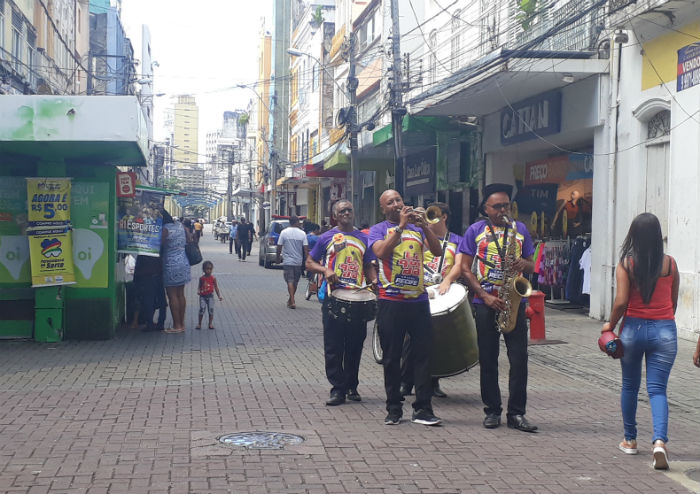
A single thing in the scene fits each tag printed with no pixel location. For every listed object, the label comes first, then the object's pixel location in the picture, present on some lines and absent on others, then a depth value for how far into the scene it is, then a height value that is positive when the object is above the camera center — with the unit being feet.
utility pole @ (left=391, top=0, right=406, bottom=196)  67.31 +9.12
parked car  101.72 -2.71
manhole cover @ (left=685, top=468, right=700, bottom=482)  18.69 -5.35
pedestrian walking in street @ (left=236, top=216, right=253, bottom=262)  121.39 -2.60
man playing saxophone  22.71 -1.80
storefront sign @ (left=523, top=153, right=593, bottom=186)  57.47 +3.62
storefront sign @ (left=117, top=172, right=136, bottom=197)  41.78 +1.44
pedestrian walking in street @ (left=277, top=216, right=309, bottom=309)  57.16 -2.20
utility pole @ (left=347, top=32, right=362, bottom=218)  83.15 +8.98
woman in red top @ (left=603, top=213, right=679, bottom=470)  19.77 -1.84
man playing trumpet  23.15 -2.43
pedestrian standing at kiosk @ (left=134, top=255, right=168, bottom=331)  42.68 -3.40
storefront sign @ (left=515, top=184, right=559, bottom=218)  61.93 +1.57
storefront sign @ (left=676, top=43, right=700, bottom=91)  41.68 +7.43
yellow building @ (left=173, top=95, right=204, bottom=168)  632.79 +46.00
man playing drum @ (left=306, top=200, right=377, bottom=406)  25.05 -1.85
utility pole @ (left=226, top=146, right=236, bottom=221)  277.89 +6.87
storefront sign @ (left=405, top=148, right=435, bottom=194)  84.79 +4.77
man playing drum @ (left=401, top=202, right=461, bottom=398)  27.73 -1.33
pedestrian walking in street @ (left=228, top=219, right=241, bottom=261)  143.25 -2.93
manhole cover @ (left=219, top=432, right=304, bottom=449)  20.52 -5.24
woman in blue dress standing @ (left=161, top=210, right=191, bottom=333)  42.01 -2.21
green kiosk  38.14 -1.21
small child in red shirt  44.83 -3.74
